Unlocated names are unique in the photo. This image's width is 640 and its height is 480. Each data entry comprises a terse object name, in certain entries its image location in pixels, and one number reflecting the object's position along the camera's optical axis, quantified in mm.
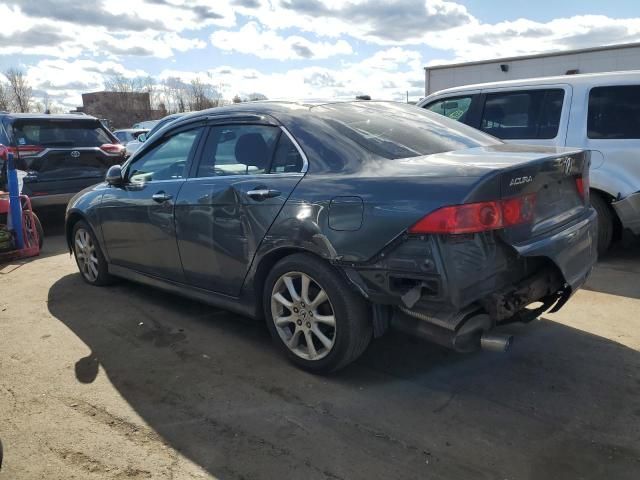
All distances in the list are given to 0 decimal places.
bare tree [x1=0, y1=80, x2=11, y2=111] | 48803
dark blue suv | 7926
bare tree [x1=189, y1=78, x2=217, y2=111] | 51344
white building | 12516
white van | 5332
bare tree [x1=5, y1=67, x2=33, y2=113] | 50600
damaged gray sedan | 2758
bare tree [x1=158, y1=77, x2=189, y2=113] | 51688
